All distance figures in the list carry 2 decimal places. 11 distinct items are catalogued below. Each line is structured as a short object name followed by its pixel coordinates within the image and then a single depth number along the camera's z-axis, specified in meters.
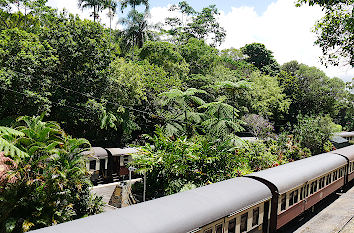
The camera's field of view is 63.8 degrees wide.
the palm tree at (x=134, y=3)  34.25
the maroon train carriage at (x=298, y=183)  10.93
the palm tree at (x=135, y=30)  33.81
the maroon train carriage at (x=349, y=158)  18.95
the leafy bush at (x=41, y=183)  9.58
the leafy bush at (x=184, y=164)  13.75
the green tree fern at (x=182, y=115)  18.41
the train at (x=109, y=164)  20.55
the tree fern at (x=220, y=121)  16.14
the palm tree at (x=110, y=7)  33.66
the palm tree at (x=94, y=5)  33.28
